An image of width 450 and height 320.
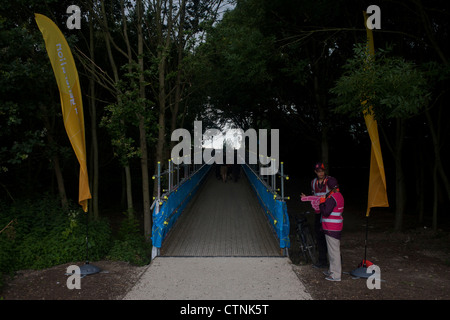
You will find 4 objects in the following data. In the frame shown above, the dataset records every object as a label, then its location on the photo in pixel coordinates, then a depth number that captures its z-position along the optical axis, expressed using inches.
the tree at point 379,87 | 292.0
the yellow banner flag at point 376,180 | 282.5
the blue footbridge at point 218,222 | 346.0
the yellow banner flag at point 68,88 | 283.4
